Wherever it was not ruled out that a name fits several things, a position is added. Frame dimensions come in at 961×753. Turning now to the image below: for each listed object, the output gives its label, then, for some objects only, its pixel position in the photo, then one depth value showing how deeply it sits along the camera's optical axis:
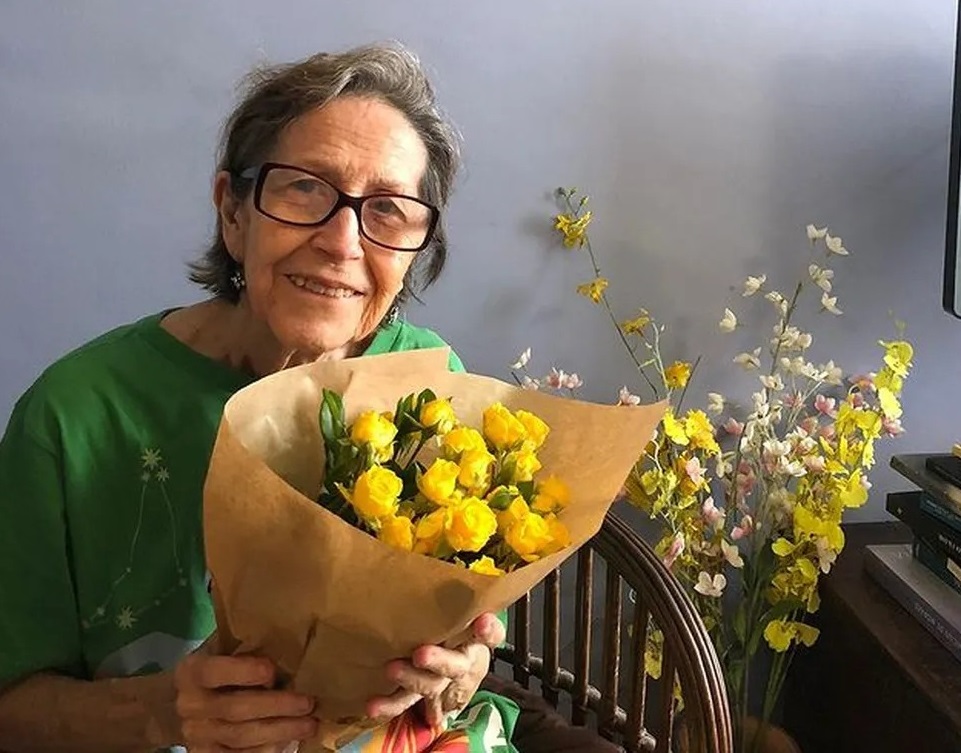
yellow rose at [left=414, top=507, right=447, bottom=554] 0.71
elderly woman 1.04
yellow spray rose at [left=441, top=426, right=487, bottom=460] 0.75
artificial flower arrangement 1.53
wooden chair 1.05
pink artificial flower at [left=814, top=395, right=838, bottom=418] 1.60
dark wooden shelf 1.40
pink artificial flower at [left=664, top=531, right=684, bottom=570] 1.50
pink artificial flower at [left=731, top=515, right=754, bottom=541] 1.55
